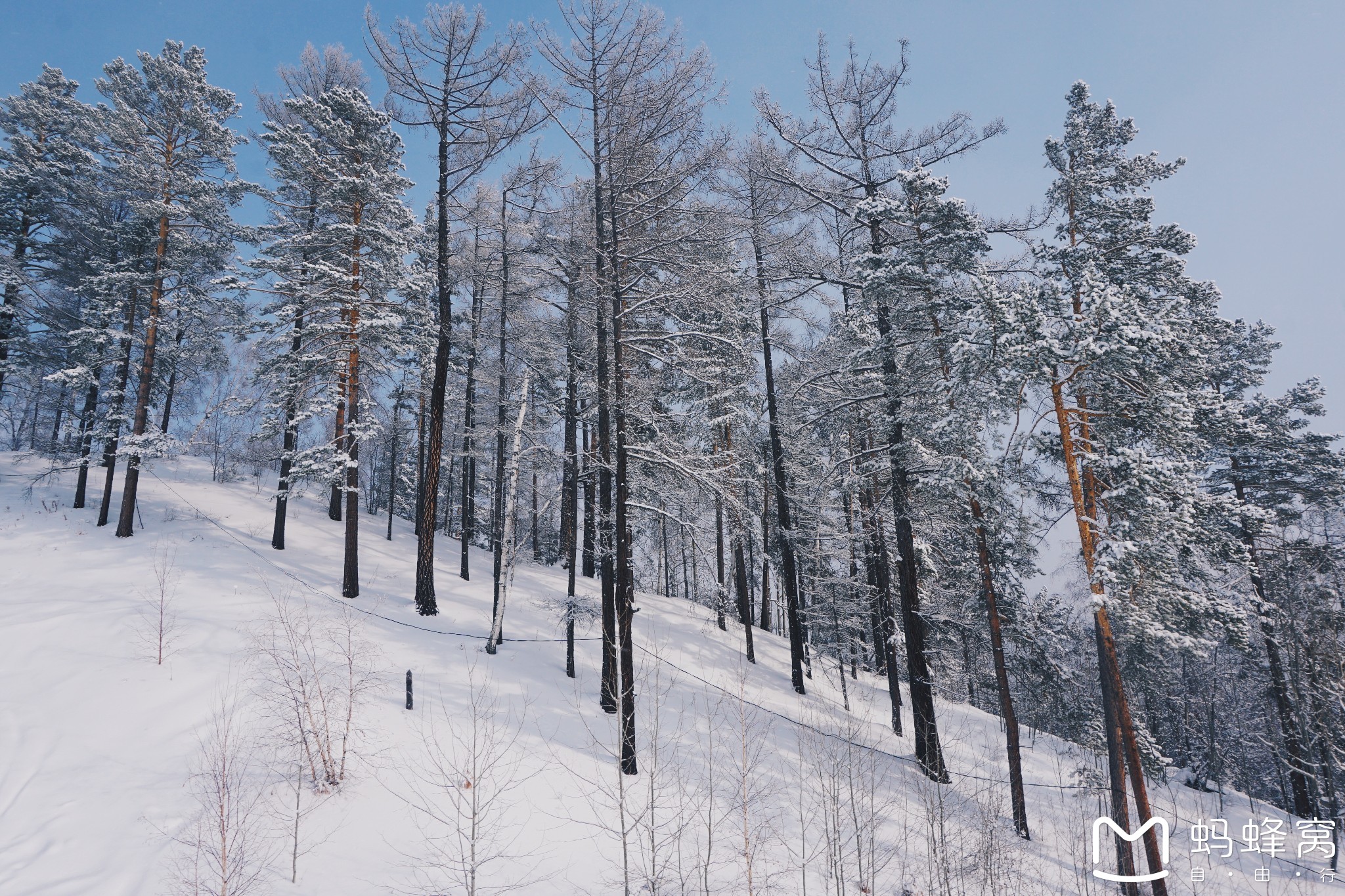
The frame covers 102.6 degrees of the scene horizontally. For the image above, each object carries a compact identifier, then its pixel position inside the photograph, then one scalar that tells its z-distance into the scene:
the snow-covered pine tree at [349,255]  14.06
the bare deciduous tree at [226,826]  5.97
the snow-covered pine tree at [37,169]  18.56
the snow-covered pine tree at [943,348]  10.15
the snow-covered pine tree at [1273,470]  16.17
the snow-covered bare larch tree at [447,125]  13.96
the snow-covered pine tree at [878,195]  11.78
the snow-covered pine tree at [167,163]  15.47
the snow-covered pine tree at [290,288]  14.91
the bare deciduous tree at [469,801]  6.66
